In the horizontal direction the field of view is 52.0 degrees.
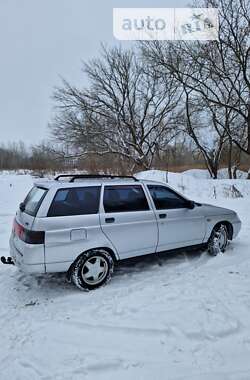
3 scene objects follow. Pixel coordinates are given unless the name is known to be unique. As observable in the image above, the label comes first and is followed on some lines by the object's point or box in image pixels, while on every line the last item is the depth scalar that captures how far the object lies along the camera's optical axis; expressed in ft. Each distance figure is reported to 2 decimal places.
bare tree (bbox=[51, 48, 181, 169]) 71.20
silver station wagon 11.42
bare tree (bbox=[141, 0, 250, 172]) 45.83
